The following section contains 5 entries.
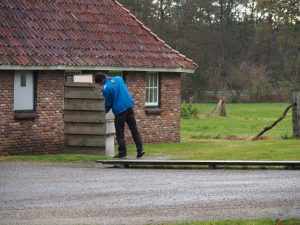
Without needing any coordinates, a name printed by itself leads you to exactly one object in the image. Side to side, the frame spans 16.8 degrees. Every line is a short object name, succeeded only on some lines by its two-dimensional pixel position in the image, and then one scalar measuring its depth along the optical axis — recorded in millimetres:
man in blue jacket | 22797
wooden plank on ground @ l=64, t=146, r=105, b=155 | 24323
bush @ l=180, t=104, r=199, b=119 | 51594
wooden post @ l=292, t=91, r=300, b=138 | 30062
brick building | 26703
